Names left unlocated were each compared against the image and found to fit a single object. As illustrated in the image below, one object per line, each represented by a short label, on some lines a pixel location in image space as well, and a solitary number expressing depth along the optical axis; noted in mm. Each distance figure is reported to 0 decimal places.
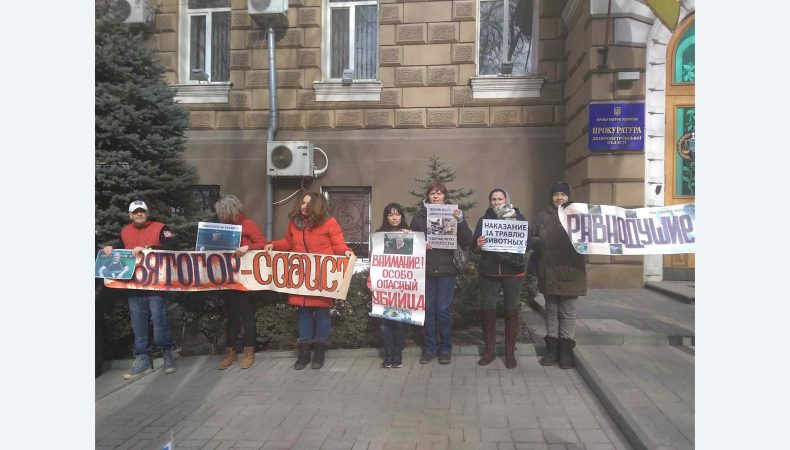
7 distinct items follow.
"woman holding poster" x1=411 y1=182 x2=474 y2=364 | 4773
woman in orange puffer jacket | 4684
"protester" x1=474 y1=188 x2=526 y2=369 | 4586
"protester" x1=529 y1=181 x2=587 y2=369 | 4512
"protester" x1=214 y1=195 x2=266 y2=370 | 4980
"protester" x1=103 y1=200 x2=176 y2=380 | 3600
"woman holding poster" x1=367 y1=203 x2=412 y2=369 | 4844
